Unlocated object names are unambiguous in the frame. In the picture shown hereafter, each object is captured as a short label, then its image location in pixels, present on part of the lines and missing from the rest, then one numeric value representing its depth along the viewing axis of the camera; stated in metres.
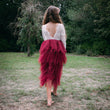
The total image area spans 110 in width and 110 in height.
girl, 2.64
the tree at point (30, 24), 11.23
